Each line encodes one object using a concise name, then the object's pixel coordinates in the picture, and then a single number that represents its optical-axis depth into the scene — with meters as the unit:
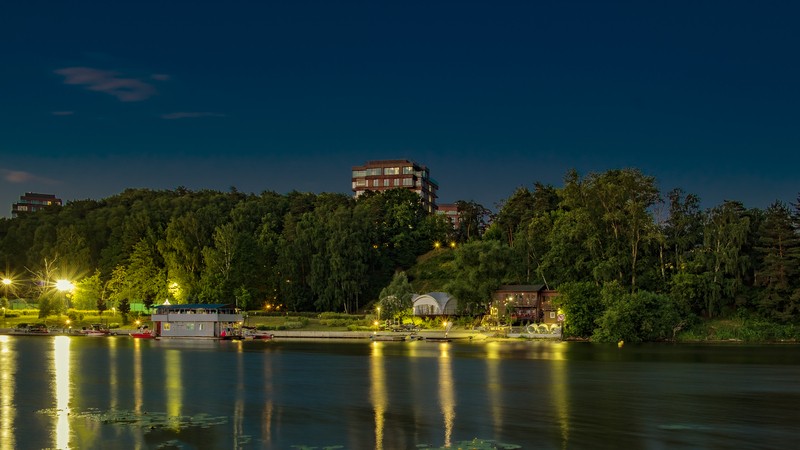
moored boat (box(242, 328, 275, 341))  101.62
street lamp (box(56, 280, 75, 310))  127.31
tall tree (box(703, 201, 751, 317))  88.81
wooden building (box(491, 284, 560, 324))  101.62
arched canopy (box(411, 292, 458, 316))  114.50
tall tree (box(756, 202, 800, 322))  86.00
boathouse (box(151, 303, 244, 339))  103.81
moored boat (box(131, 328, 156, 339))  106.25
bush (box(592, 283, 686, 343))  87.00
